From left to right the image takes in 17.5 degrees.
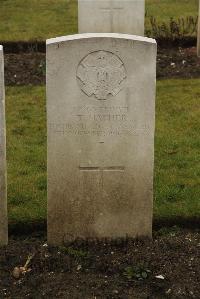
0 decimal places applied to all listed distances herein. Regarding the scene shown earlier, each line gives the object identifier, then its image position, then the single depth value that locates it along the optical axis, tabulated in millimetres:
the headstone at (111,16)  10523
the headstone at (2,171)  4547
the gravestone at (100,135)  4562
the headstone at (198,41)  10502
